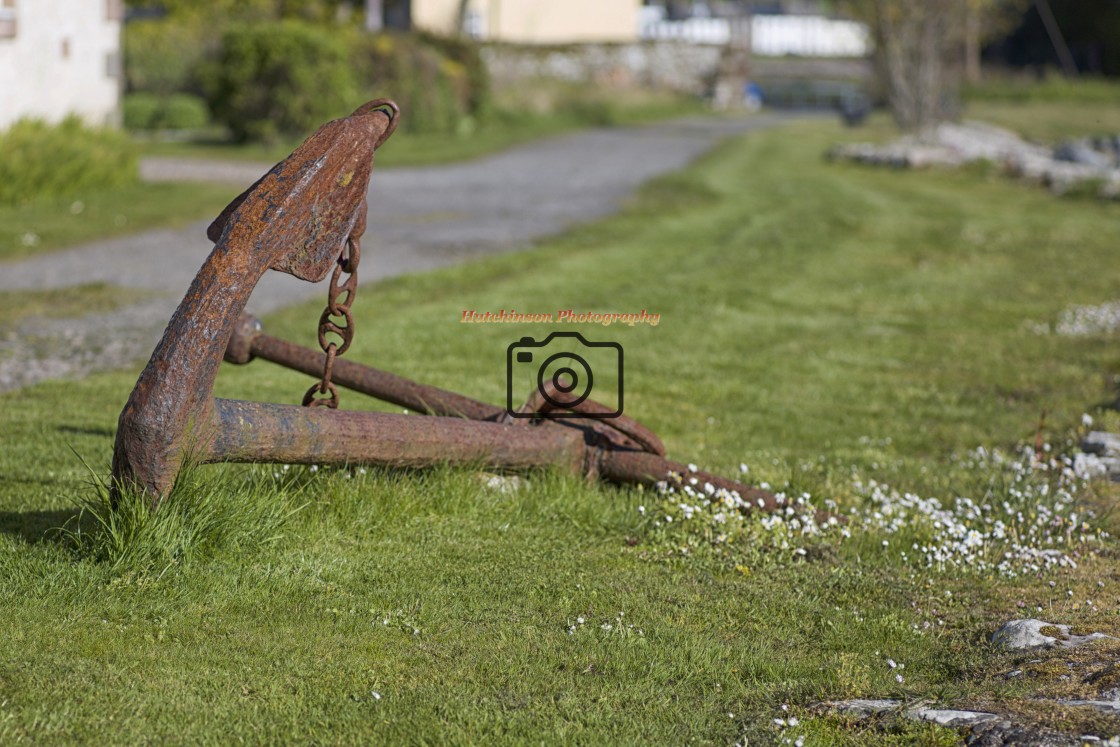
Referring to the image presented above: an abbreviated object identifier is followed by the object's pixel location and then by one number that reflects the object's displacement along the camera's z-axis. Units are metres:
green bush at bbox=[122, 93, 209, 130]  25.41
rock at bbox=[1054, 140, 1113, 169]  21.03
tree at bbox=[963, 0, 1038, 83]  28.36
